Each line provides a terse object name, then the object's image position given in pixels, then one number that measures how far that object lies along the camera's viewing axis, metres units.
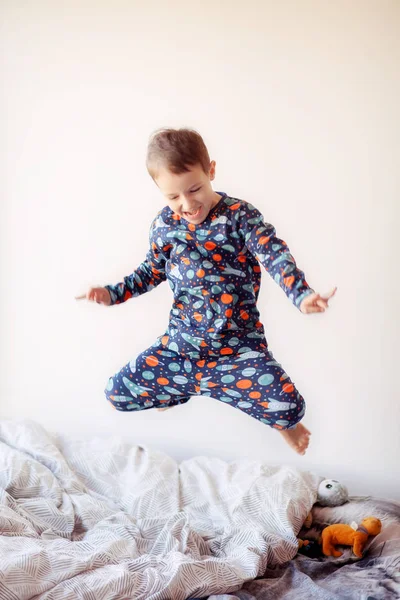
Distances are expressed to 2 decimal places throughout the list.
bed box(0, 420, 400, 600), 1.50
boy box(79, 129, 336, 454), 1.52
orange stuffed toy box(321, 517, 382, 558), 1.79
